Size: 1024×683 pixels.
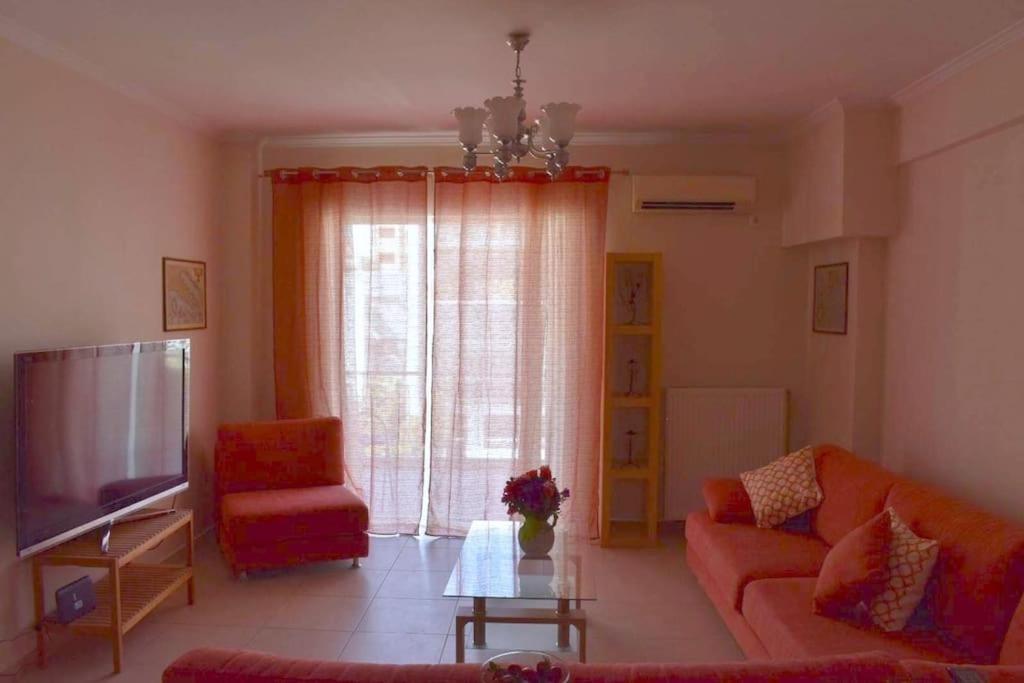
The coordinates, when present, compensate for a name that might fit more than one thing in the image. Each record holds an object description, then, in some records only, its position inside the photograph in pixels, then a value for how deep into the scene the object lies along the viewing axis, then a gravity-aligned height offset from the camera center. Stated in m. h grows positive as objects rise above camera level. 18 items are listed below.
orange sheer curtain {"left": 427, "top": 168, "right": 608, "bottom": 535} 4.43 -0.08
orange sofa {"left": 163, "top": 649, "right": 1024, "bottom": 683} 1.37 -0.70
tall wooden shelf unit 4.31 -0.49
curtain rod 4.49 +0.98
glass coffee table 2.76 -1.10
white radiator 4.52 -0.69
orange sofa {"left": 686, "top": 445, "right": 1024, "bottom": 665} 2.24 -1.01
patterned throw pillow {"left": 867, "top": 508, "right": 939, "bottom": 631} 2.43 -0.91
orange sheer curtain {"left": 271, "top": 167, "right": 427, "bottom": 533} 4.50 +0.03
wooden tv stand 2.86 -1.26
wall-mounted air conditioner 4.41 +0.84
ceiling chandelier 2.63 +0.75
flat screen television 2.70 -0.53
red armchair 3.74 -1.03
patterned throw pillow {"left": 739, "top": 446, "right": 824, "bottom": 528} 3.45 -0.83
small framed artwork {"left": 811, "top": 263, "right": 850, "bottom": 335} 4.04 +0.17
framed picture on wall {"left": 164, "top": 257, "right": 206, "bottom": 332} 3.97 +0.13
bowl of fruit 1.27 -0.66
